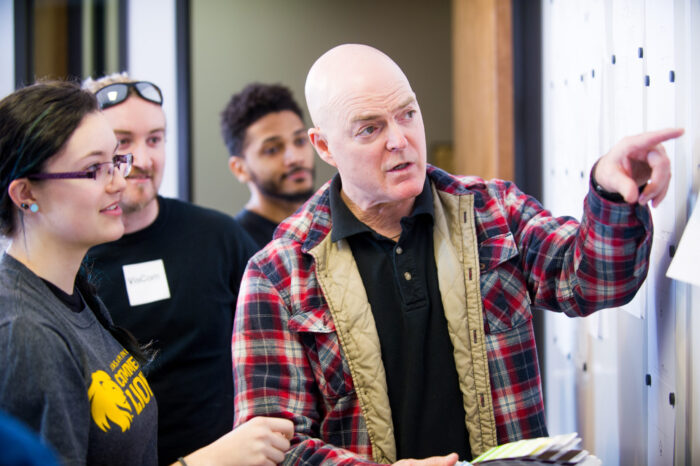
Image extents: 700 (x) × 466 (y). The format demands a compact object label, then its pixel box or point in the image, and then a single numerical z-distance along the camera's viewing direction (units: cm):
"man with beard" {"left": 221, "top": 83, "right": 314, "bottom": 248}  262
